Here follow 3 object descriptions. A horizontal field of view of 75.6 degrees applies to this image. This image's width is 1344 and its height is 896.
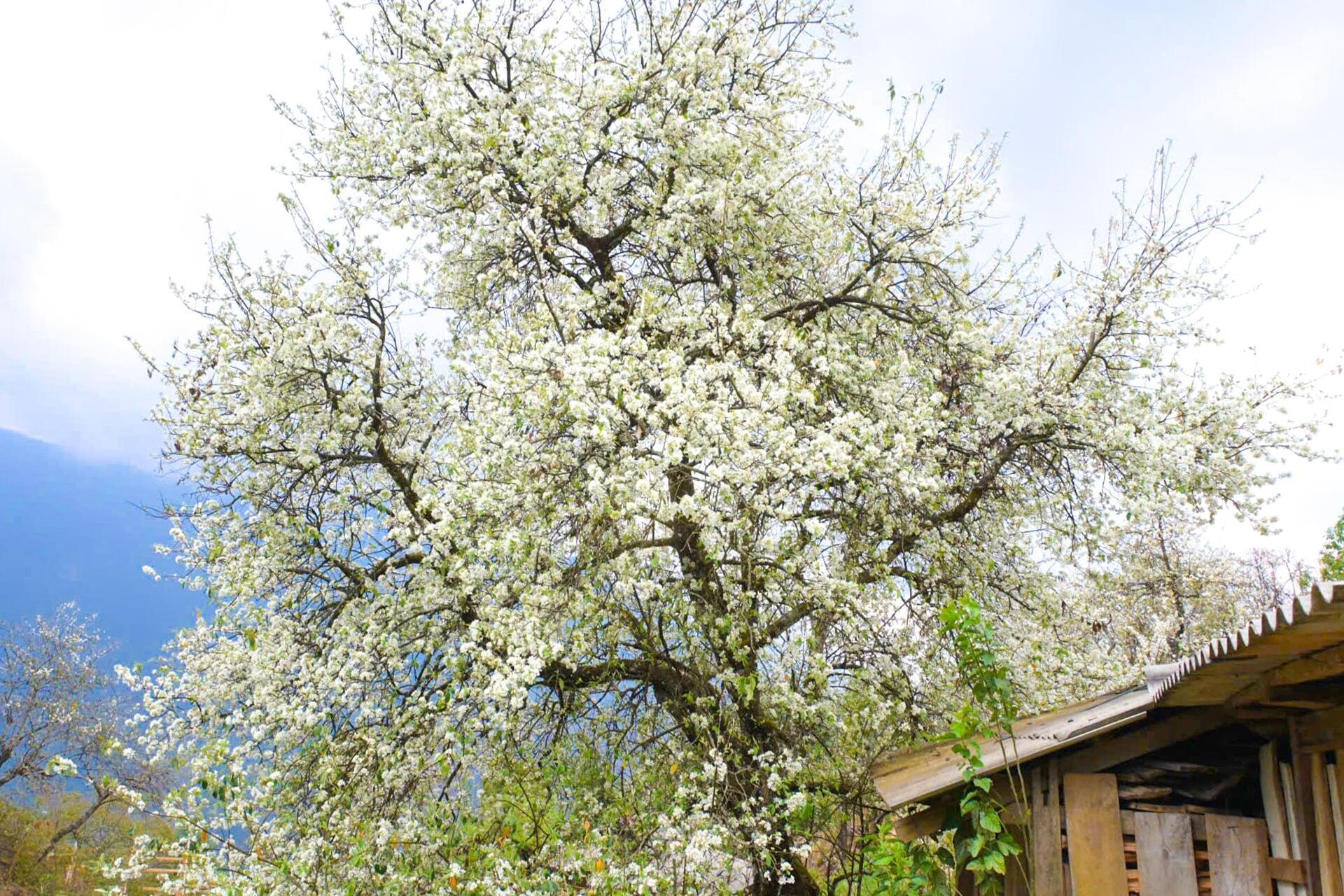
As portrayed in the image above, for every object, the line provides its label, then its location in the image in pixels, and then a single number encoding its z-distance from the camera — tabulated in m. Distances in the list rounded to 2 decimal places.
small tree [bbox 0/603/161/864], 19.88
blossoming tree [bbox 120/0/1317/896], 6.75
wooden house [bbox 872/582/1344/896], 3.79
